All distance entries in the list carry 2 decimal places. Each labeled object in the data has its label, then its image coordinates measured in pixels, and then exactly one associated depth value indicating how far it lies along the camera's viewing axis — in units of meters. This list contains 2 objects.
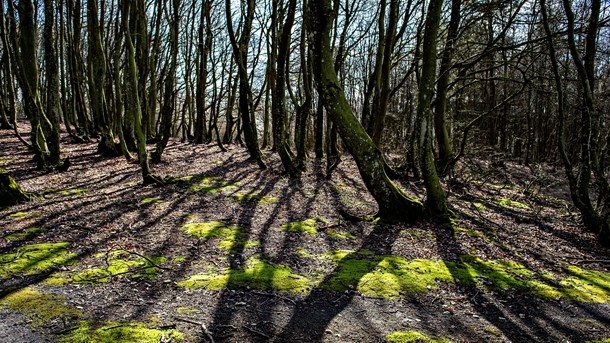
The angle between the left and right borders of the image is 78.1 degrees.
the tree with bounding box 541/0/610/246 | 7.99
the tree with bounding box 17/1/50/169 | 9.75
